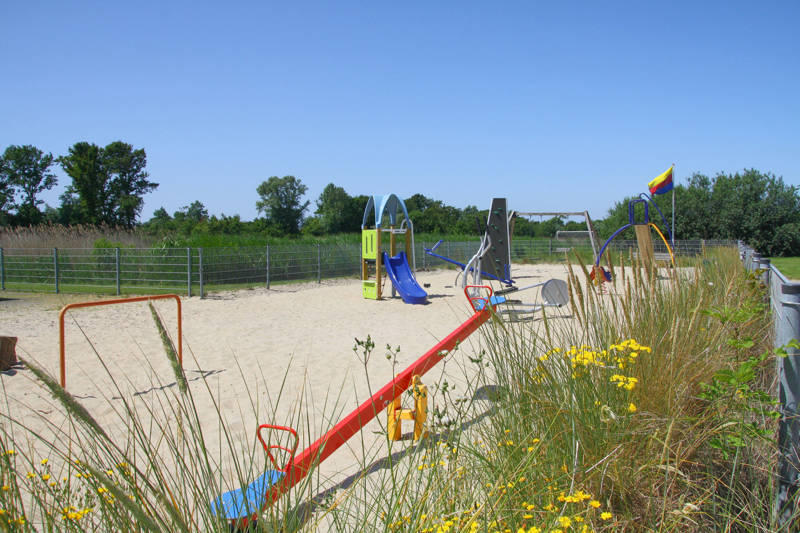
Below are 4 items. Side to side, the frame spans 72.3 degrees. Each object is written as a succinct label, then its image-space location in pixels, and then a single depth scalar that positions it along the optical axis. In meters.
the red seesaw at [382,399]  2.27
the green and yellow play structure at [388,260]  12.56
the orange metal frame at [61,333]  4.18
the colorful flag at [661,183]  15.70
